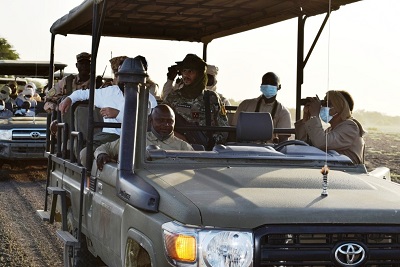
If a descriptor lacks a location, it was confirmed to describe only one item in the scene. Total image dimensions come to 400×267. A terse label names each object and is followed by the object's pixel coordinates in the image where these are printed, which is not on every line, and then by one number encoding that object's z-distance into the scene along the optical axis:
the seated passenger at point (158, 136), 5.55
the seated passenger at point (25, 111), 17.39
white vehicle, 15.93
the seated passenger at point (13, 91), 18.91
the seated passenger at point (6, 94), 18.22
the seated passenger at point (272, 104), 8.14
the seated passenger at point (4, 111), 17.11
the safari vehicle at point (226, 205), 3.84
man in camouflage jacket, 7.46
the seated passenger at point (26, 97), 17.67
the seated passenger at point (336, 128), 6.35
